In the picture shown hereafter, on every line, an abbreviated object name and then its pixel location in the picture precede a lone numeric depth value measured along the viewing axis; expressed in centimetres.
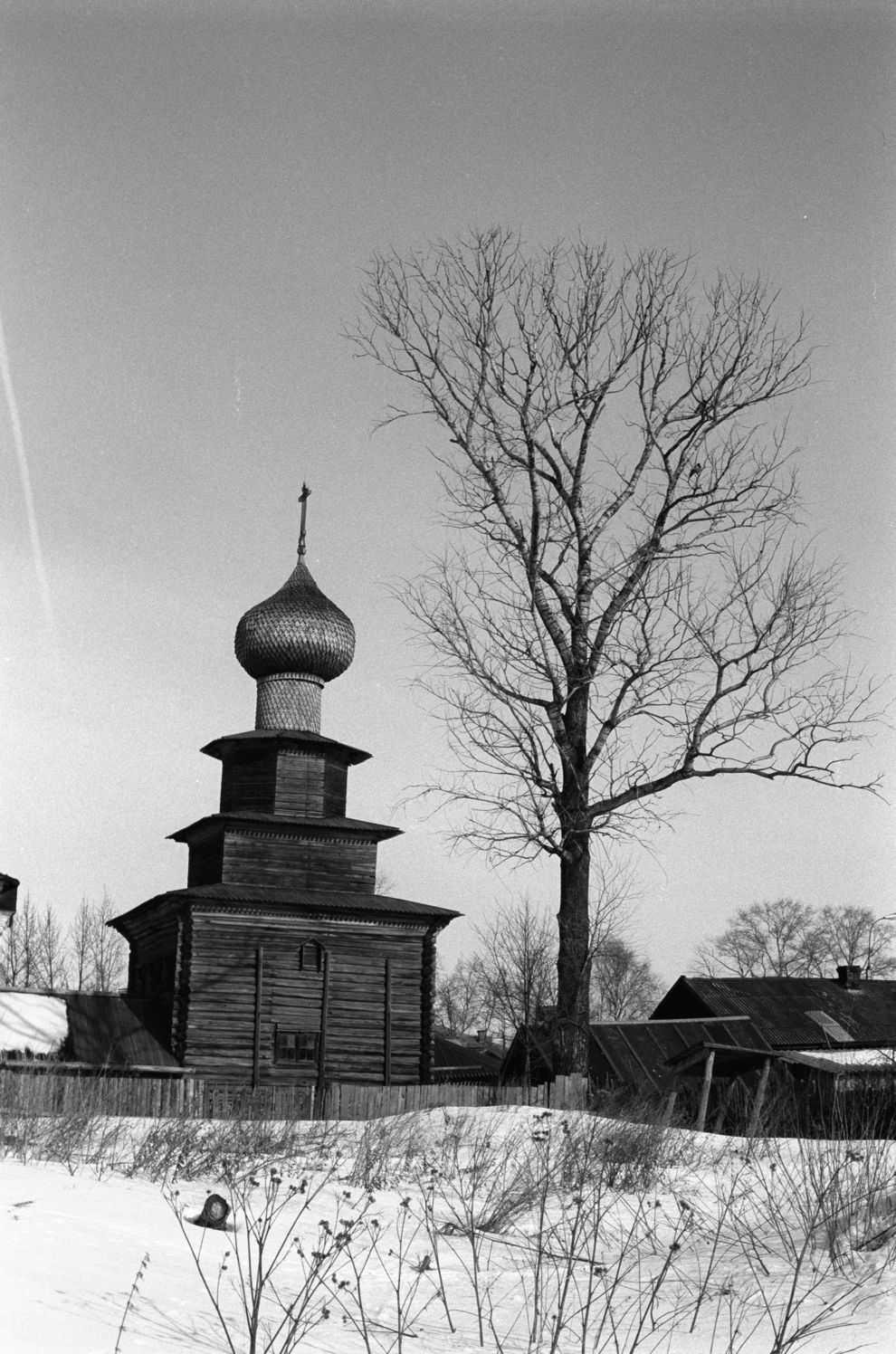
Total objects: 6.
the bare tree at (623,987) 6738
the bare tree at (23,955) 5731
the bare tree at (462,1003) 7662
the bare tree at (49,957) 6053
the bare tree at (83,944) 6231
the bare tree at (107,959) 6207
